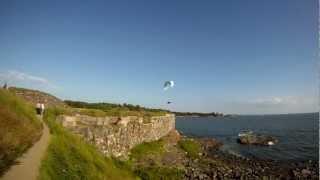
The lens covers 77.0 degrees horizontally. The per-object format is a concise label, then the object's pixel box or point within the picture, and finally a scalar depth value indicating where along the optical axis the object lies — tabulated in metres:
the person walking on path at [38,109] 11.65
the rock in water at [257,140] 38.26
